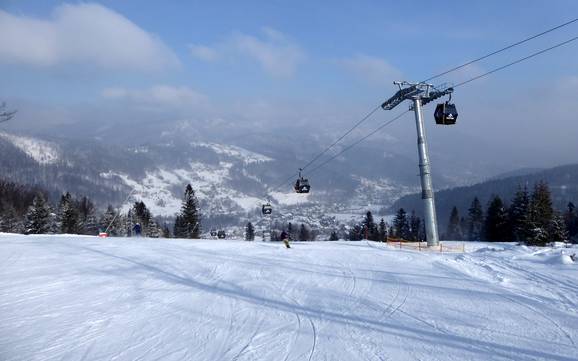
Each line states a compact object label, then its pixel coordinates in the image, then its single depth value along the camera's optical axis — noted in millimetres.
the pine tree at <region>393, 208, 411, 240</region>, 87875
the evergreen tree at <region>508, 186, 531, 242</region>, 48225
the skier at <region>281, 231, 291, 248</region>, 27619
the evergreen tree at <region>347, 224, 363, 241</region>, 97394
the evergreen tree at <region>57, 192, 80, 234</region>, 66062
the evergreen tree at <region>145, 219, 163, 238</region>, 71138
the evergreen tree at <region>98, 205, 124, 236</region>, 70812
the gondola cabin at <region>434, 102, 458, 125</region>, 26641
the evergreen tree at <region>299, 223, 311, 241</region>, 112700
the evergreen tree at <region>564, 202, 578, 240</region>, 76000
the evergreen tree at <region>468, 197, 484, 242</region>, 82838
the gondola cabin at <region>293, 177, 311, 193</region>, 43969
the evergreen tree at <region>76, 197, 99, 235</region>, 73125
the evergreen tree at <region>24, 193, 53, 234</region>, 60375
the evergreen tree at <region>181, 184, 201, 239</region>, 68688
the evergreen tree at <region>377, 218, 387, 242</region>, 88225
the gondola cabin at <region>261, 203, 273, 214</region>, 58925
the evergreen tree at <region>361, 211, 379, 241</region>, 88938
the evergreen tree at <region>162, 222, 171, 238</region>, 83875
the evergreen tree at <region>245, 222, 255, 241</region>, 110544
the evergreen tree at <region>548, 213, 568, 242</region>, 48562
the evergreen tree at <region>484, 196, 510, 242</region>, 60344
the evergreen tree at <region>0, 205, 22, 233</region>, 67812
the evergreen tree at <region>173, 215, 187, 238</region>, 69038
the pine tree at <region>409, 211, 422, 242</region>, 95488
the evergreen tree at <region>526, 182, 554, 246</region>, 46062
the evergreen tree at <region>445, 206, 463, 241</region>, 94188
